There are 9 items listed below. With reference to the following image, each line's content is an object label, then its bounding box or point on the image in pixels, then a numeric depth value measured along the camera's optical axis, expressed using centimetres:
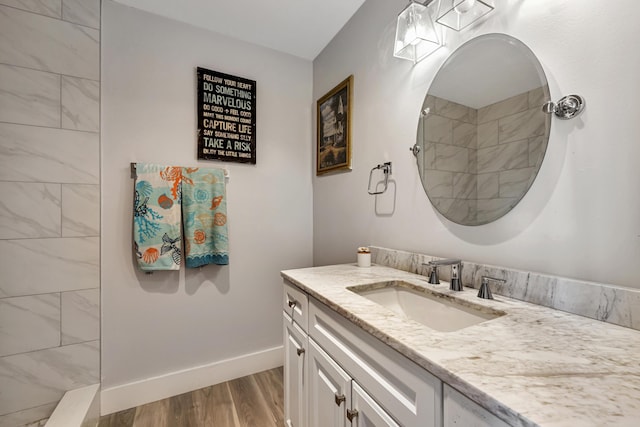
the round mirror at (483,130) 86
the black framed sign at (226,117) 183
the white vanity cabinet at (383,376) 54
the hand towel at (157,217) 161
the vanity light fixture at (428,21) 101
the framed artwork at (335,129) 177
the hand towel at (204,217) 175
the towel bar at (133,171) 163
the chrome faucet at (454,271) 96
